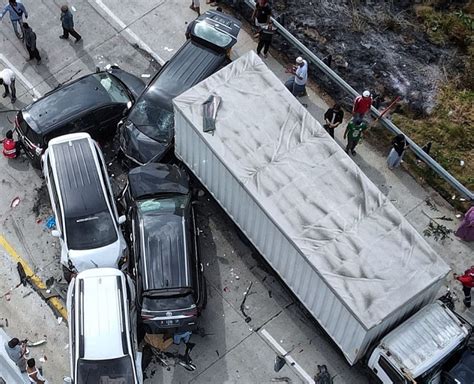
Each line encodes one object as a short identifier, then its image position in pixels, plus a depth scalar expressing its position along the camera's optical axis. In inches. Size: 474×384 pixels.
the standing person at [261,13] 819.4
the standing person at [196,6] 856.0
